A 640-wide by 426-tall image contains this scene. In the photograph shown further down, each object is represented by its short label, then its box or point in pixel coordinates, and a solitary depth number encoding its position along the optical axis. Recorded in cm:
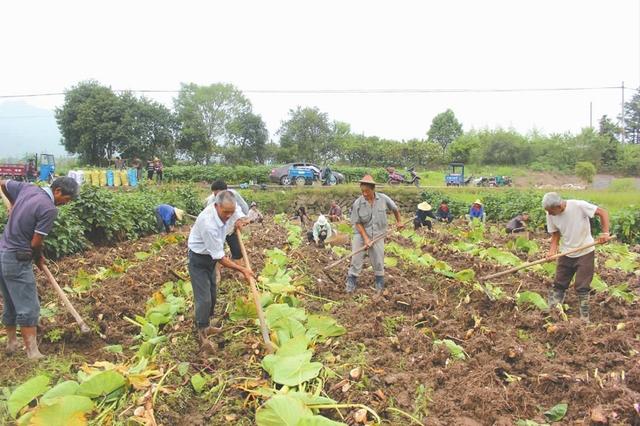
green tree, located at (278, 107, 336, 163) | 3791
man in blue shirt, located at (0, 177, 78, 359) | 388
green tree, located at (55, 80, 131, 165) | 3195
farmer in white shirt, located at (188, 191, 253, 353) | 400
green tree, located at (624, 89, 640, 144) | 5278
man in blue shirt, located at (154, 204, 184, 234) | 1117
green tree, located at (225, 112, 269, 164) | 3897
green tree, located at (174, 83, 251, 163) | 4562
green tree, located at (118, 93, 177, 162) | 3234
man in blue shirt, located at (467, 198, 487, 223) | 1385
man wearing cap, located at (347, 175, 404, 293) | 592
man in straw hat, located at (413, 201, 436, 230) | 1160
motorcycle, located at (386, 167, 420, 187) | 2477
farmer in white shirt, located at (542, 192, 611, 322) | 482
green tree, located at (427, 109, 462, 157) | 5203
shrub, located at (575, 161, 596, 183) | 2816
